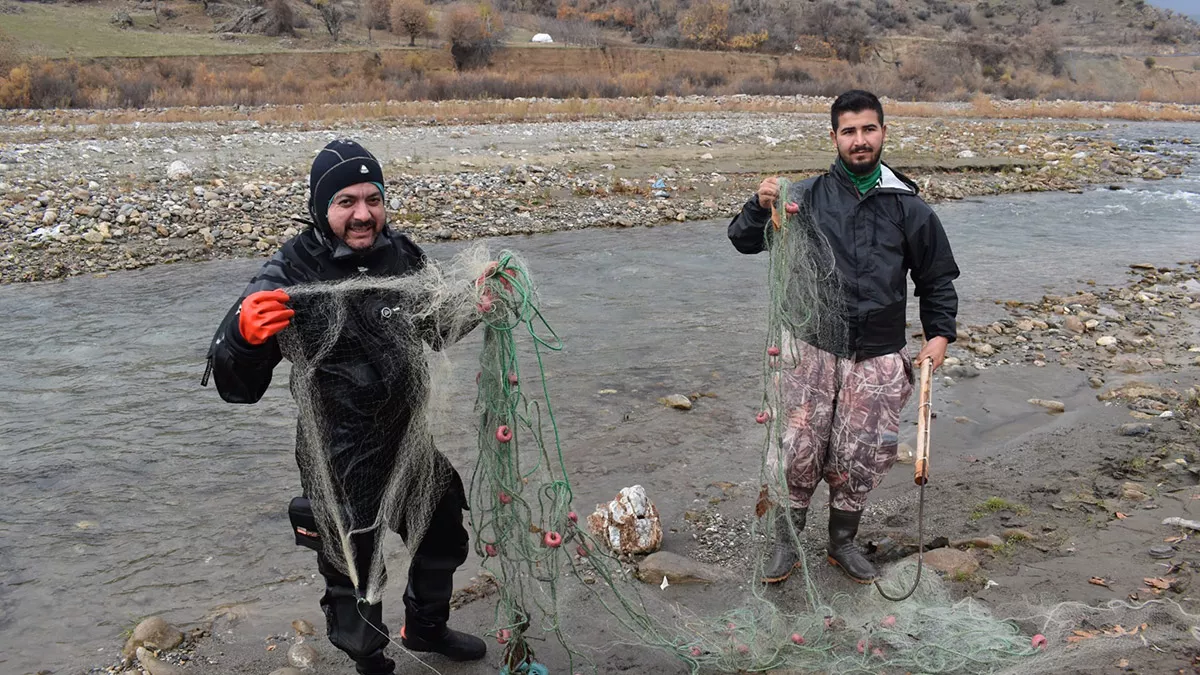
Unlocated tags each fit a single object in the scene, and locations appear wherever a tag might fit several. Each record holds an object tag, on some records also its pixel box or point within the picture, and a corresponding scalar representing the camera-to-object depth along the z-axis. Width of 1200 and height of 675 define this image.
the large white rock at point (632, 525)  4.46
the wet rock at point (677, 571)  4.25
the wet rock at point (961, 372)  7.24
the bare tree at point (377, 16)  52.73
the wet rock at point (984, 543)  4.38
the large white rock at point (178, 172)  13.34
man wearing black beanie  2.70
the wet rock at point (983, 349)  7.79
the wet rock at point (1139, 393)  6.46
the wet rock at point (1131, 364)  7.33
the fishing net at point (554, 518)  3.00
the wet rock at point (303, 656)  3.72
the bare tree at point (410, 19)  50.69
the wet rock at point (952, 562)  4.10
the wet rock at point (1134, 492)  4.78
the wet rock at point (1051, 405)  6.48
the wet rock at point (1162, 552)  4.05
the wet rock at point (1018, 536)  4.41
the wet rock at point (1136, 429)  5.78
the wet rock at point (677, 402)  6.70
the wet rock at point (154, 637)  3.88
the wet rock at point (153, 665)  3.68
